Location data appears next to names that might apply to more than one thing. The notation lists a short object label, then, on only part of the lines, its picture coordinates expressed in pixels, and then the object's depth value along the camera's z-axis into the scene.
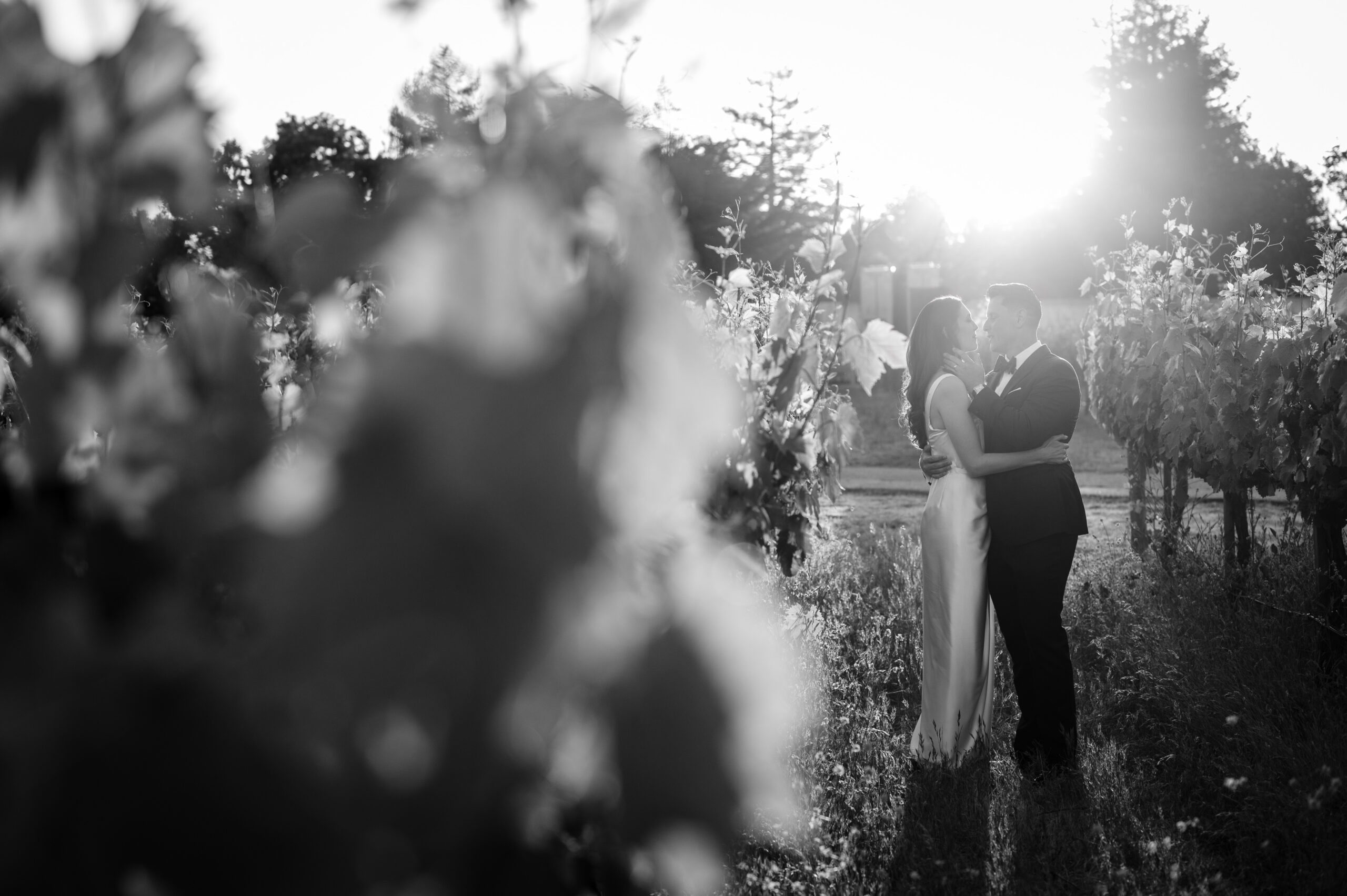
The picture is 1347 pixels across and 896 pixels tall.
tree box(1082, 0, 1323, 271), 40.12
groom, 4.60
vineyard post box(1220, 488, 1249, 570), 7.29
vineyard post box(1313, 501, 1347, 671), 5.27
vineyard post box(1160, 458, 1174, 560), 7.92
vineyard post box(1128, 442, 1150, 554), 8.96
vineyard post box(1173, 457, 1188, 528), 8.37
